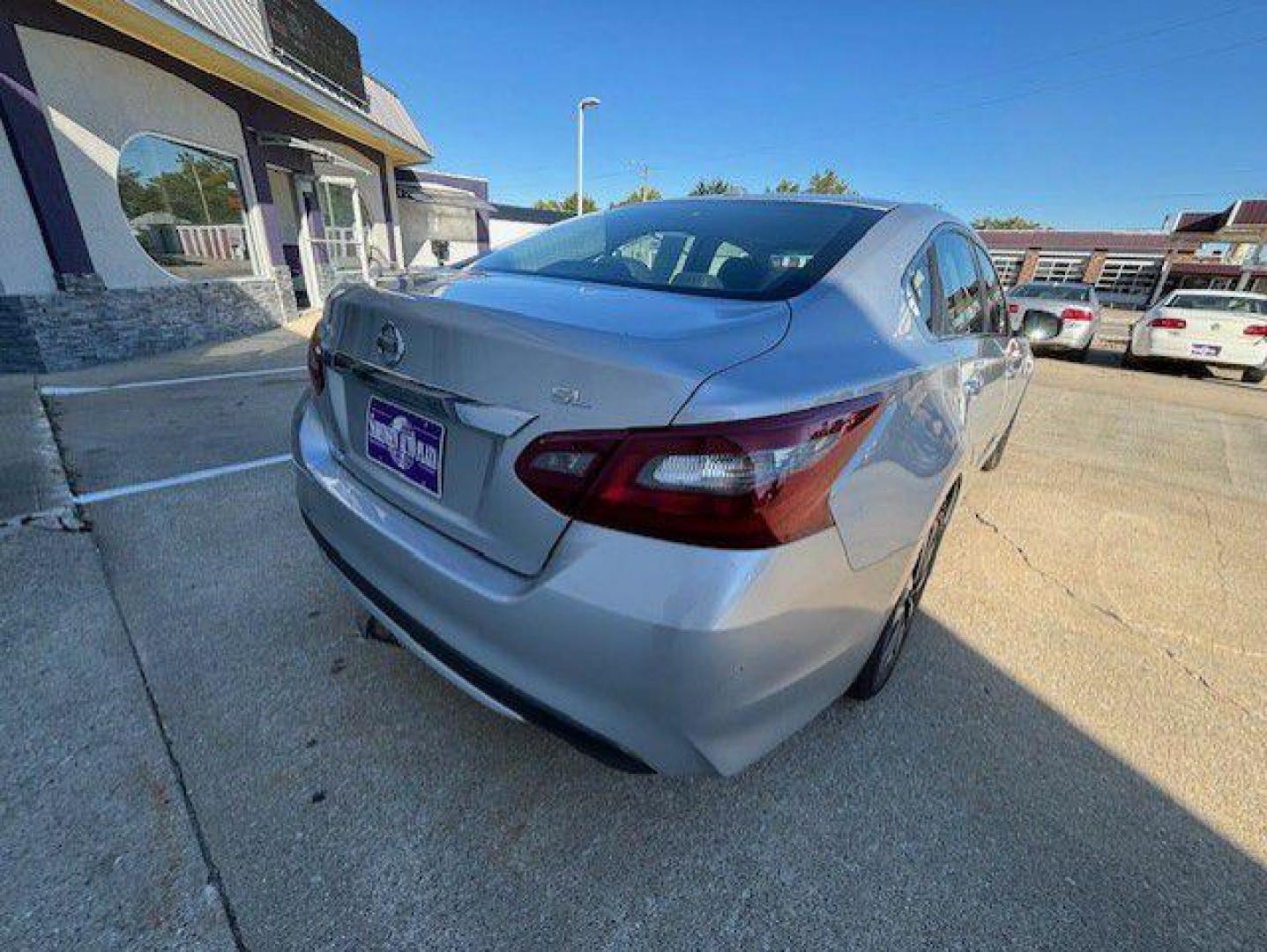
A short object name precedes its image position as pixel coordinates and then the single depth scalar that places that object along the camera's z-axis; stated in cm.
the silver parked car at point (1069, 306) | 1005
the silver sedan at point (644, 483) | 110
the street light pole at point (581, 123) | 2077
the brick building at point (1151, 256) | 3416
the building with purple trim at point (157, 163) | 559
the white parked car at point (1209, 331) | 885
